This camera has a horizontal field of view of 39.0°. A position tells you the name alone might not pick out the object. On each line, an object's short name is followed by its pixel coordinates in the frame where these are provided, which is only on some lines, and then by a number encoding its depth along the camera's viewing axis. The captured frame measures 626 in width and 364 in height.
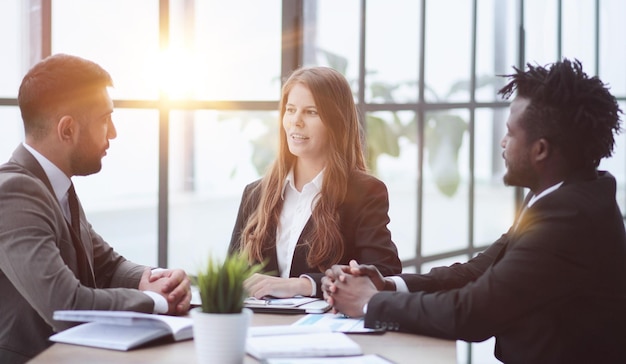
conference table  1.86
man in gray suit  2.12
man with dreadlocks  2.07
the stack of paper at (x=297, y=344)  1.84
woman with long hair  2.90
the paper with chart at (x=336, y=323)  2.13
